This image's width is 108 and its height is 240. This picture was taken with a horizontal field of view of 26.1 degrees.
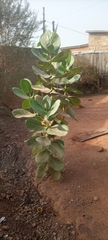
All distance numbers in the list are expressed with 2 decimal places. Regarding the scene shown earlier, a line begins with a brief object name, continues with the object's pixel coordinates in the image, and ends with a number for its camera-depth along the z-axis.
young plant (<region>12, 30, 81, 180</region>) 2.05
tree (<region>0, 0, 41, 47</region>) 5.88
